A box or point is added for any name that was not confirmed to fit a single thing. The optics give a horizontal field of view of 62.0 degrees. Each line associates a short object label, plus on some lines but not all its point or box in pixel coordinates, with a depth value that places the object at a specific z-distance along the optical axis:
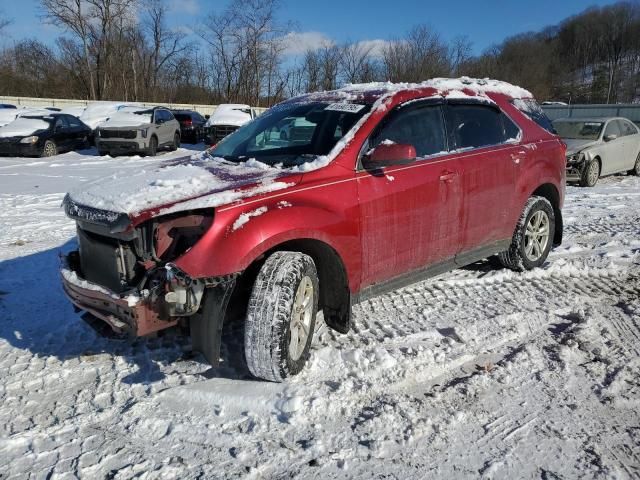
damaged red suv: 2.82
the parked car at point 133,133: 16.47
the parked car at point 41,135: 15.99
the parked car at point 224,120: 20.25
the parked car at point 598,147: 11.04
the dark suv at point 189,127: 23.73
